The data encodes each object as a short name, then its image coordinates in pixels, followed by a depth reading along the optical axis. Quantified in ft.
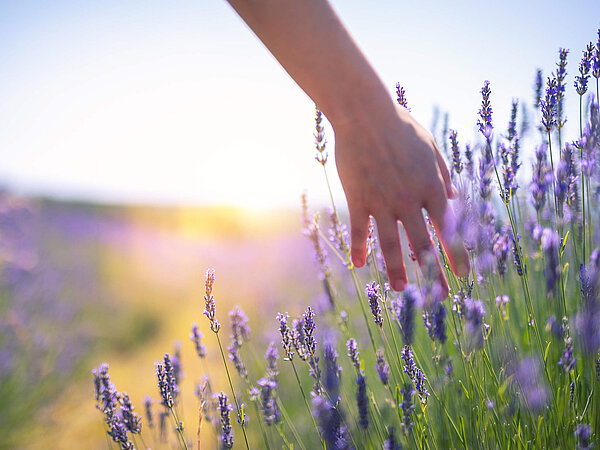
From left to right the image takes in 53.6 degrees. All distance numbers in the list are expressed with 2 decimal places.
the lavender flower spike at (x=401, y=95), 1.94
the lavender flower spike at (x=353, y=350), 1.76
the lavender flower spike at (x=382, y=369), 1.61
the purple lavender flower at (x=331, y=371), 1.82
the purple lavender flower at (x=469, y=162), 1.95
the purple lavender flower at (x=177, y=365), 2.28
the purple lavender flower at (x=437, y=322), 1.49
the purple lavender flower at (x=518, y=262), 1.78
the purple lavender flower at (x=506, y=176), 1.96
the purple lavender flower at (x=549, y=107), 1.92
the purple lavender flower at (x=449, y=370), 1.67
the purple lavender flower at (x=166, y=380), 1.81
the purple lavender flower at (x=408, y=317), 1.49
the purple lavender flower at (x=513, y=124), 2.11
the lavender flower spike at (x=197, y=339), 2.15
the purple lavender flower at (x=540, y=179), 1.86
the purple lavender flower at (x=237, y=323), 2.08
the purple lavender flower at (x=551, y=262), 1.44
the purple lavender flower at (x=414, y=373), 1.70
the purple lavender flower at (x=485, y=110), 1.88
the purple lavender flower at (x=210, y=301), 1.68
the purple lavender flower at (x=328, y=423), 1.65
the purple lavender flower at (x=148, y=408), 2.14
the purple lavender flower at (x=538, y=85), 2.33
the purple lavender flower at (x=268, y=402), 1.85
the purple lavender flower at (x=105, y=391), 1.96
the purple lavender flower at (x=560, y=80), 1.99
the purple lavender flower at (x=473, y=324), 1.45
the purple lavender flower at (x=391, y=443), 1.60
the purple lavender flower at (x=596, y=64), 1.99
